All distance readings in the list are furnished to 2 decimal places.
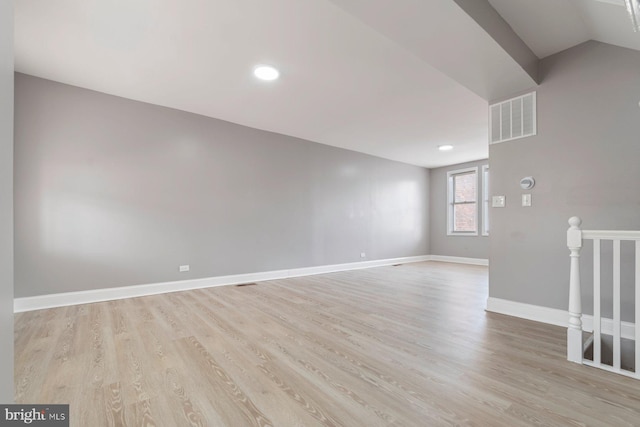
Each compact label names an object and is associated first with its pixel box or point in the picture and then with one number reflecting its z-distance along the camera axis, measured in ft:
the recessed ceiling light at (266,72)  9.67
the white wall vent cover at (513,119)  9.32
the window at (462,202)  22.93
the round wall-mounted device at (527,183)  9.25
